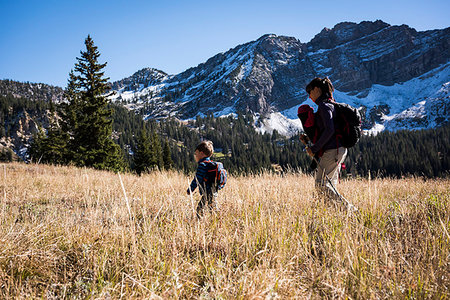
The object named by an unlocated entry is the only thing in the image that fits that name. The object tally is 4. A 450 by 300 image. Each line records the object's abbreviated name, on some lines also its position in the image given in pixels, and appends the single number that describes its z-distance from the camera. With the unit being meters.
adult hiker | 3.46
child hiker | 3.72
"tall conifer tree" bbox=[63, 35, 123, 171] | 20.89
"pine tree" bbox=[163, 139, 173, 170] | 41.91
